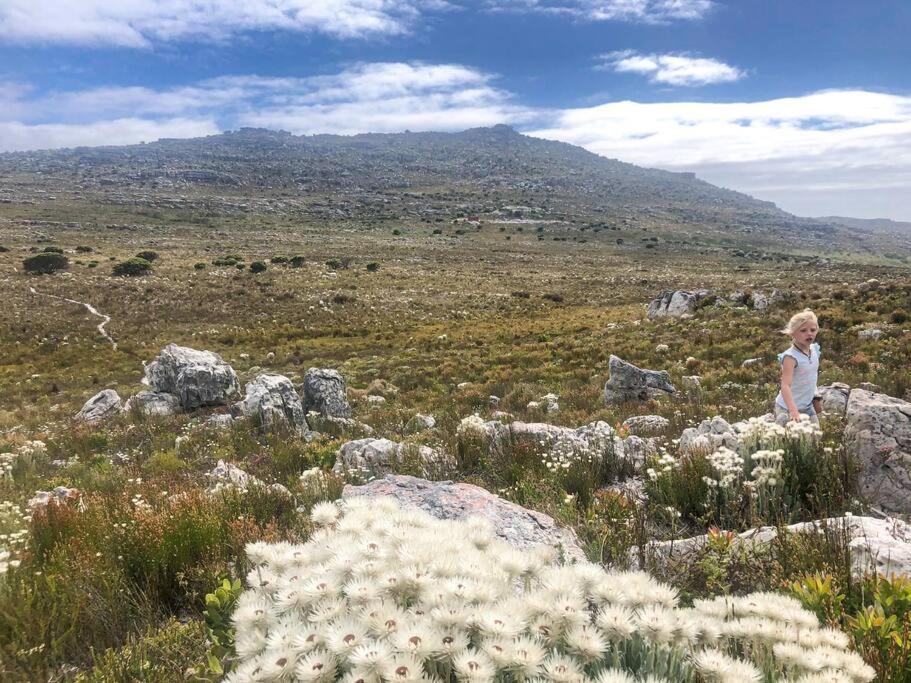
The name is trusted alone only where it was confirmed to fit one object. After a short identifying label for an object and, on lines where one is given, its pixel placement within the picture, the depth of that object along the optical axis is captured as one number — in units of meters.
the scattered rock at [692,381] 15.28
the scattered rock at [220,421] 12.86
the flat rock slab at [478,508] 3.82
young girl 7.20
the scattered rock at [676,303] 32.34
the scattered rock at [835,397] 9.03
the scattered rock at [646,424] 9.91
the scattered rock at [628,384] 14.41
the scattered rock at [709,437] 6.34
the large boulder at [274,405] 12.12
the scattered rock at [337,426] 11.39
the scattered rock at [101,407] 15.77
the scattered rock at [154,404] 15.53
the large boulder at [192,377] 16.61
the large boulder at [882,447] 5.08
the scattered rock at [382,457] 7.30
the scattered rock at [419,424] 11.81
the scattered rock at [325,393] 14.12
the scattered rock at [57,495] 5.23
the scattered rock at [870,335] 18.02
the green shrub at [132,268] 51.19
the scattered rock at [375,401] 16.88
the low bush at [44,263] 49.94
